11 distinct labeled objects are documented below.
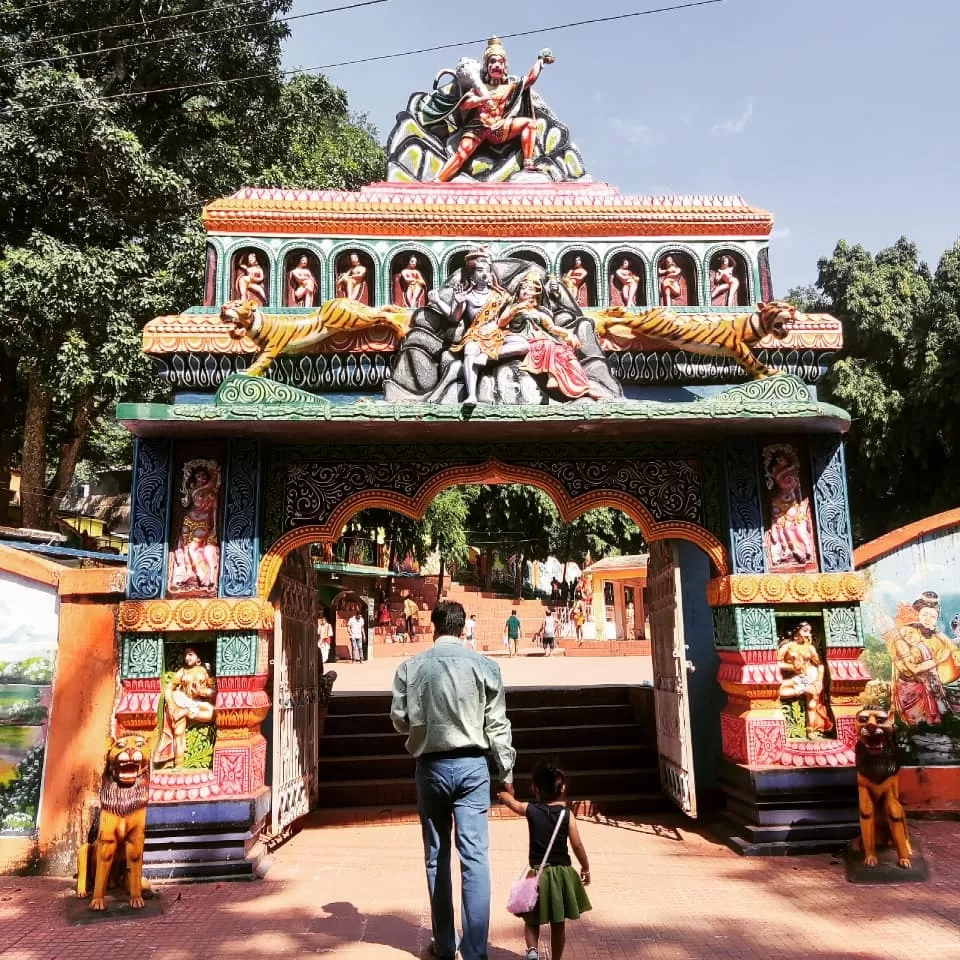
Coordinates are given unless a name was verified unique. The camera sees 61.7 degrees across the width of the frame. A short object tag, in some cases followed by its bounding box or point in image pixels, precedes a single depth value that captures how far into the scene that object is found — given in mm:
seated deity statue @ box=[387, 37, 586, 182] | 8711
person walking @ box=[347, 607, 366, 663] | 21609
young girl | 3707
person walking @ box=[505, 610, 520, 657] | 25016
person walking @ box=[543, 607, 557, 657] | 24875
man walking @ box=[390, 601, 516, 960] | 3791
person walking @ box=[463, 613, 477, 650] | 23695
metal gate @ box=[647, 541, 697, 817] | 6750
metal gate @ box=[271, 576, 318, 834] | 6582
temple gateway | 6168
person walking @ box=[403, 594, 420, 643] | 27594
